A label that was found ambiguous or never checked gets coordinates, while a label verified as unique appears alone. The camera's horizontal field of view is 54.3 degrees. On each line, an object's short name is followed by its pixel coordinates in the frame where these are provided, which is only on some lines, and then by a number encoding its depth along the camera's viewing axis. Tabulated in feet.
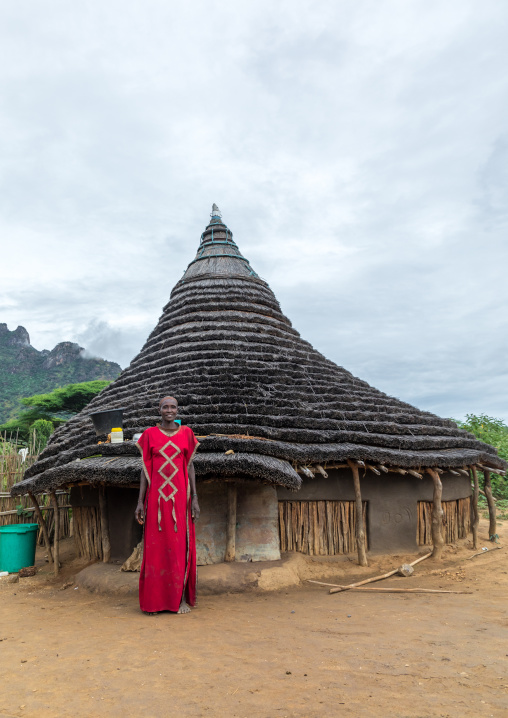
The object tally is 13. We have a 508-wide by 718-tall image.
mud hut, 20.77
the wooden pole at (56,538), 24.66
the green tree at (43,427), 64.23
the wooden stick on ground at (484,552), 26.21
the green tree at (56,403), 76.20
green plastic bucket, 26.55
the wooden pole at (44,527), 27.66
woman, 15.53
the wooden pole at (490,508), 30.65
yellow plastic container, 21.99
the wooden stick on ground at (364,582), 19.39
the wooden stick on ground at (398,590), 19.08
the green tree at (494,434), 51.67
